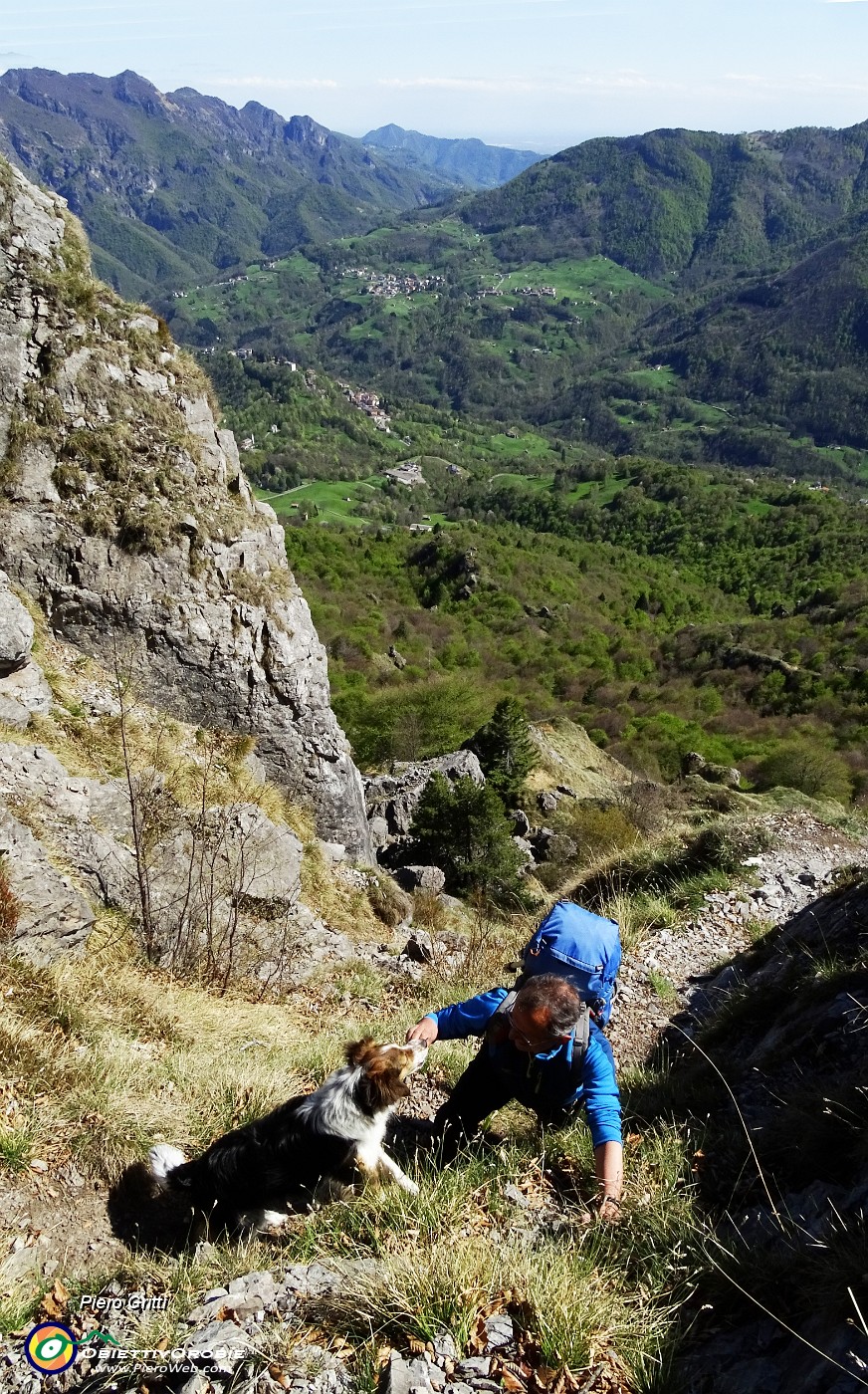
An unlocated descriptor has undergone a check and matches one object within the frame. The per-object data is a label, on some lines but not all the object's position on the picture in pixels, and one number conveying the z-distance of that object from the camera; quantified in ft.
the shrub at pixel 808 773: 103.55
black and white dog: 10.94
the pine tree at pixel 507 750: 81.76
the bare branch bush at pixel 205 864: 22.62
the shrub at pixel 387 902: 41.16
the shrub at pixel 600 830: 58.25
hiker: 10.45
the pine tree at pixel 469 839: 57.47
